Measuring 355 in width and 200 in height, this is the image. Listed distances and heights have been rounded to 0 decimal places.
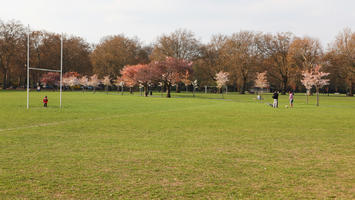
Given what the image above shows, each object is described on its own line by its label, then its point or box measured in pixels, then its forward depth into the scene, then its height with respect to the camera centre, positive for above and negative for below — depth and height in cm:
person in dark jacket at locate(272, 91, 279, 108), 3111 -81
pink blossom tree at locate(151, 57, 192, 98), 5881 +376
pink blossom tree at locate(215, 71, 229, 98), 6606 +248
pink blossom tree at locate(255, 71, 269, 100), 7250 +252
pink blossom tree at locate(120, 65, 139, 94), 6956 +317
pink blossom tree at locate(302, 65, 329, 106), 4371 +185
